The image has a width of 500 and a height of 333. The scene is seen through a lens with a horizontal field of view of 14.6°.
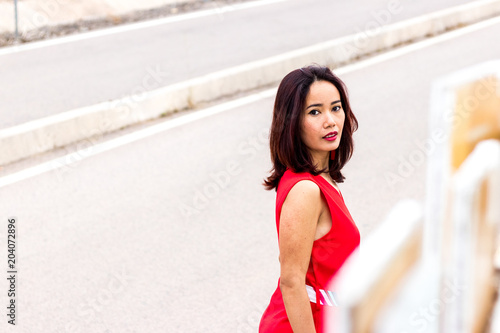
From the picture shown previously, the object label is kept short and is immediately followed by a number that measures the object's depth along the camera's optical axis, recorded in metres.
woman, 5.02
